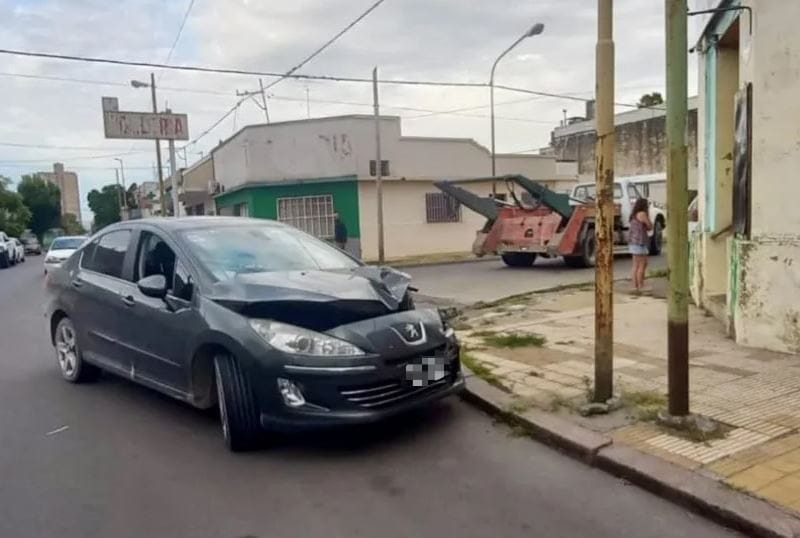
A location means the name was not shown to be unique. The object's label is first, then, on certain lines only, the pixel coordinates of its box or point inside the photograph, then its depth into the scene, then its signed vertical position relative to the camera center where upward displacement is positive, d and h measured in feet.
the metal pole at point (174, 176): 79.92 +4.87
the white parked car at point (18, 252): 116.59 -5.21
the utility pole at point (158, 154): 92.79 +9.03
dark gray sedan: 13.96 -2.60
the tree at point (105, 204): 274.77 +6.69
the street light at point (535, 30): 65.25 +16.82
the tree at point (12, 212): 168.96 +2.79
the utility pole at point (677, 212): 13.73 -0.29
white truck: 57.26 -0.17
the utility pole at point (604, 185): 15.39 +0.36
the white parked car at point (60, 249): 66.18 -2.95
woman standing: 36.04 -2.31
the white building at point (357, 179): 77.00 +3.66
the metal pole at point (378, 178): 69.41 +3.29
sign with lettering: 76.23 +10.85
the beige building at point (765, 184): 19.42 +0.32
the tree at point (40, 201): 212.23 +6.56
